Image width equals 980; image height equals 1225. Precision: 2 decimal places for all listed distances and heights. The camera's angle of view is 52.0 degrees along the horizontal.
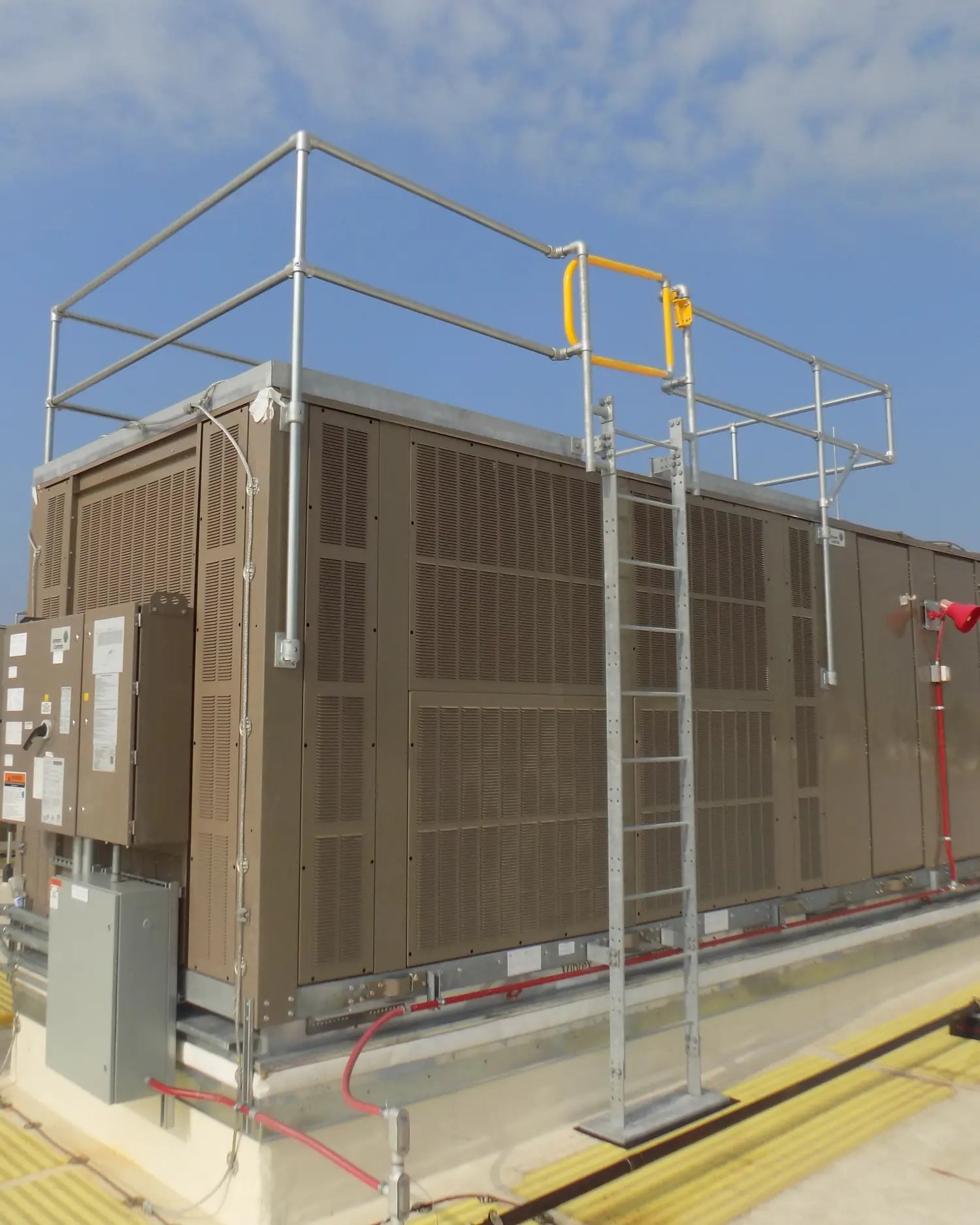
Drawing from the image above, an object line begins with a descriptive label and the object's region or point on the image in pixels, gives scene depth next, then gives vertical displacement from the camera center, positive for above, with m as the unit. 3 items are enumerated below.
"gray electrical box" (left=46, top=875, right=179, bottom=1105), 4.60 -1.28
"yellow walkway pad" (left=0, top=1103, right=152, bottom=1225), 4.54 -2.24
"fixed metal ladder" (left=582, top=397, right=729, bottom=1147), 5.19 -0.48
